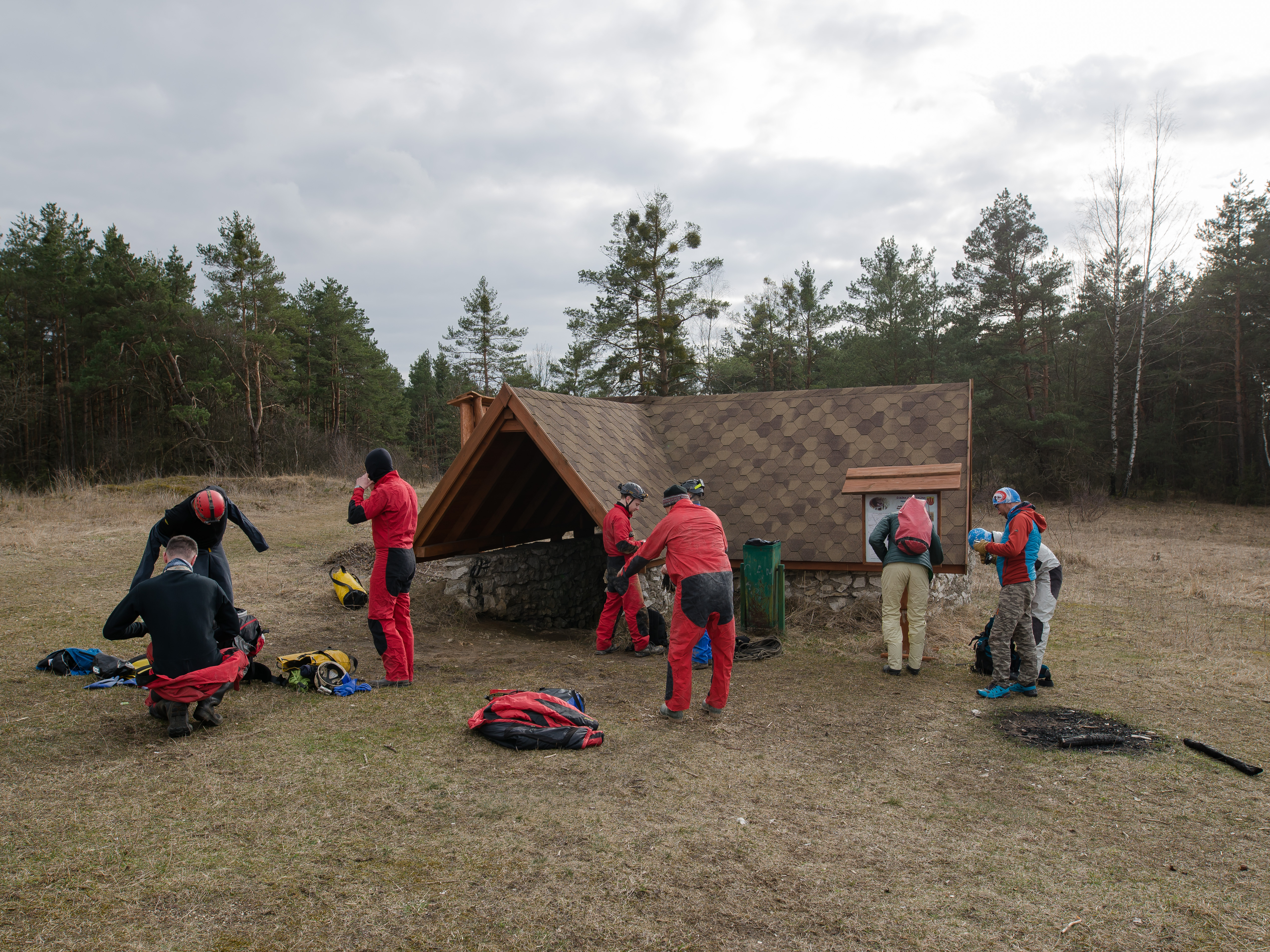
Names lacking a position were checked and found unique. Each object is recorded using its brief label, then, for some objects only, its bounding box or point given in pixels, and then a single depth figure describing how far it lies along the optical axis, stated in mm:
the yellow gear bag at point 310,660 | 6203
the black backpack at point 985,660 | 6711
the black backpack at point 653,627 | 8039
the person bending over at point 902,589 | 7043
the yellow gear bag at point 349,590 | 9266
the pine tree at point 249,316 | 28500
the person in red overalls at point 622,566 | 7465
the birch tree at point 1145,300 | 25203
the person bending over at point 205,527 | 5605
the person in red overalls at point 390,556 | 6148
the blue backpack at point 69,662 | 6230
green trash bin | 8648
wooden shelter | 8383
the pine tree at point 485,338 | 38812
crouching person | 4680
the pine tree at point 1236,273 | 25234
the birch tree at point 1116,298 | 25734
